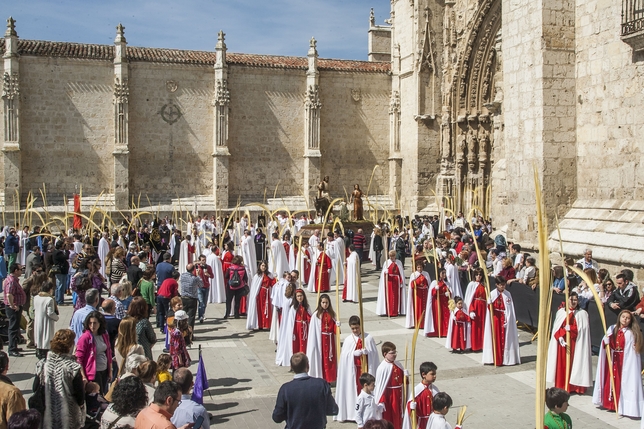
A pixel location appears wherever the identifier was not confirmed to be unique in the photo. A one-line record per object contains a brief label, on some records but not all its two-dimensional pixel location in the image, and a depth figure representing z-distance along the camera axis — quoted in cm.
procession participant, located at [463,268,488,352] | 1094
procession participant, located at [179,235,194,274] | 1944
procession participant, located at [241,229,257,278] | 1847
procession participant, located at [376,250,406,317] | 1396
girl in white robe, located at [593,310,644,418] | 789
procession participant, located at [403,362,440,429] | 632
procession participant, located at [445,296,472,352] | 1094
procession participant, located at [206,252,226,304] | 1594
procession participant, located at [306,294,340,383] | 923
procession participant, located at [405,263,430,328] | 1269
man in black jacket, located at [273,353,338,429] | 560
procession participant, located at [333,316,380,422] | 791
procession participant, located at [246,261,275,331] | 1276
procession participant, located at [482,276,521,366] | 1017
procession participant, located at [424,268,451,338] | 1209
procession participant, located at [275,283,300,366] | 1016
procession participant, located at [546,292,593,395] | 880
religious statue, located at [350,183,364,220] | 2362
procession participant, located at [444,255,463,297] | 1348
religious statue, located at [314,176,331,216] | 2516
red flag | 2337
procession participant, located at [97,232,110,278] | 1798
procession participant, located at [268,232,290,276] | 1797
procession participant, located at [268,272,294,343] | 1133
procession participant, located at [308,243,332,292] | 1697
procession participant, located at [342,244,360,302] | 1566
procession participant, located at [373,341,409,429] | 696
